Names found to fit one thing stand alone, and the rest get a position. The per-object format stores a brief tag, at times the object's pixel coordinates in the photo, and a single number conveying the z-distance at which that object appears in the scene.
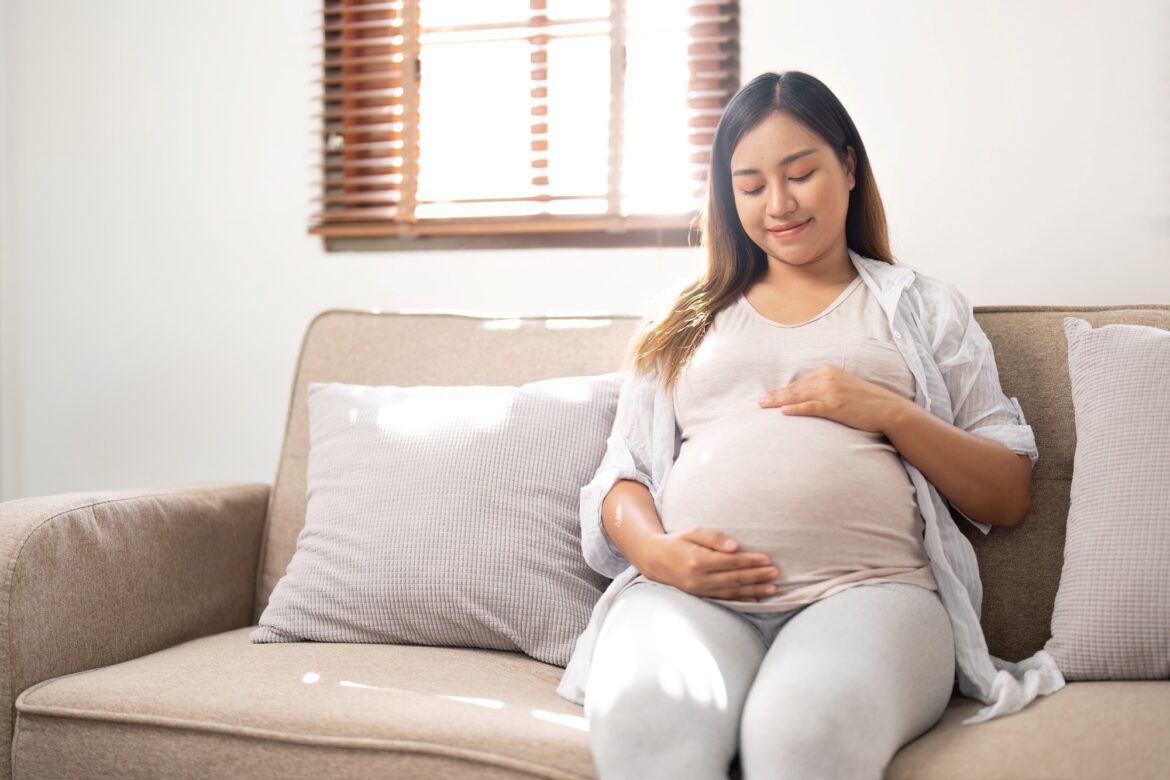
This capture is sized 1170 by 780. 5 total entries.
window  2.26
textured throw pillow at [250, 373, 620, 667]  1.61
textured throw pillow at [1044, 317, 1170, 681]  1.34
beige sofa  1.22
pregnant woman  1.15
